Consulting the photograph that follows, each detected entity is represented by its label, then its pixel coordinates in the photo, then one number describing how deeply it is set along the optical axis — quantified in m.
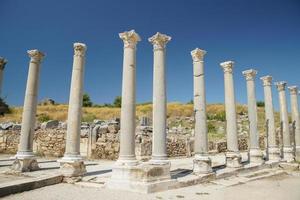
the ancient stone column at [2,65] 13.23
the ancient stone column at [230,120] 13.34
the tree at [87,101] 63.63
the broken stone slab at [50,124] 21.33
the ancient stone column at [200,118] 11.18
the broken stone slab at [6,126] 21.45
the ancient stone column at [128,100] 9.73
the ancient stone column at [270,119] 17.22
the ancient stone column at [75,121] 10.42
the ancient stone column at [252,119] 15.47
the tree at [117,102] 63.62
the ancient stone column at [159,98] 10.01
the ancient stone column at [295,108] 20.34
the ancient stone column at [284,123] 18.41
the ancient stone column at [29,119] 11.68
